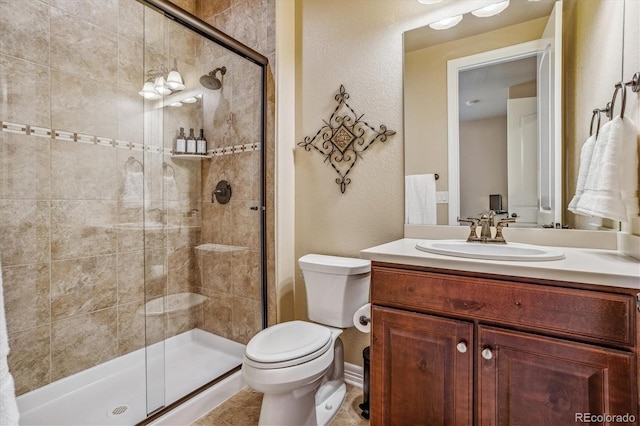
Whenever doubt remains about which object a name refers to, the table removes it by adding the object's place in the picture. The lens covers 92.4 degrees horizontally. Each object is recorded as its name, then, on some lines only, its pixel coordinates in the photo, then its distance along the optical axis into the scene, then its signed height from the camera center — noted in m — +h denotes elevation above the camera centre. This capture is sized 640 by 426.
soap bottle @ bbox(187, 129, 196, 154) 2.14 +0.50
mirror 1.26 +0.52
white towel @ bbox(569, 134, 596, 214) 1.20 +0.19
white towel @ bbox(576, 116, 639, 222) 1.00 +0.13
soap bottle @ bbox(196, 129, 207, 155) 2.18 +0.49
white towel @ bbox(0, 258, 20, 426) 0.53 -0.31
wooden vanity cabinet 0.84 -0.43
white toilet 1.25 -0.60
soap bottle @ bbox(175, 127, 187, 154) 2.08 +0.48
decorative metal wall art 1.77 +0.44
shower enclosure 1.58 +0.05
